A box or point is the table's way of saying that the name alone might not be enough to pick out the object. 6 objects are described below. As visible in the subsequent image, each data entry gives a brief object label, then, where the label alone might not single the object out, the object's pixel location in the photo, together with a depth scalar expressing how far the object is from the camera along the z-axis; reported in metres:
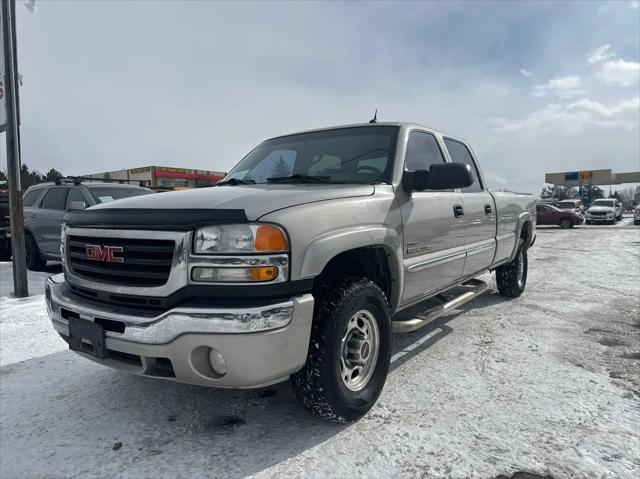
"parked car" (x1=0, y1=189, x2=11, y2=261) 9.56
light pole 6.17
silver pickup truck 2.14
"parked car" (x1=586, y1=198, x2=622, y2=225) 28.20
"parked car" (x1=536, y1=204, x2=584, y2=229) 25.22
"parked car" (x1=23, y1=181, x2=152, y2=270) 8.00
